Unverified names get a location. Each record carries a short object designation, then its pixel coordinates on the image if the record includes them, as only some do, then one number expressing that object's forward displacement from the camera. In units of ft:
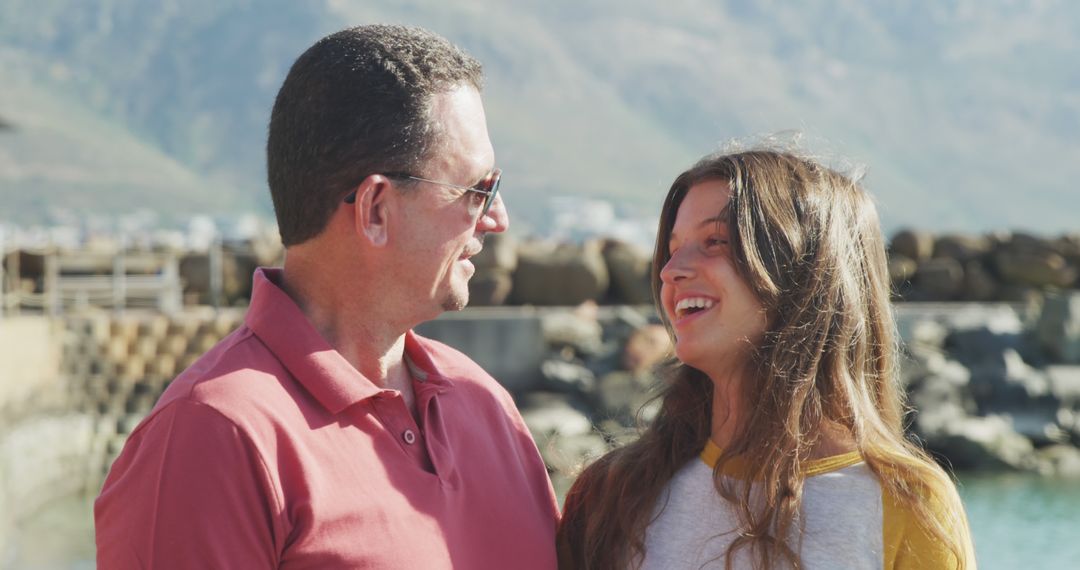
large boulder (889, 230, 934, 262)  75.41
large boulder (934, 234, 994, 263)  75.36
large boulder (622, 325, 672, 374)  57.36
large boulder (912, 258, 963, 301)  73.05
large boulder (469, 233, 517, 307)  64.03
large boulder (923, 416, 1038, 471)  52.24
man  6.96
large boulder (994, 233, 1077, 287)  74.49
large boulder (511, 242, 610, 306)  66.49
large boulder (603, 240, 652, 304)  67.92
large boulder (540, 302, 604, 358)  58.95
